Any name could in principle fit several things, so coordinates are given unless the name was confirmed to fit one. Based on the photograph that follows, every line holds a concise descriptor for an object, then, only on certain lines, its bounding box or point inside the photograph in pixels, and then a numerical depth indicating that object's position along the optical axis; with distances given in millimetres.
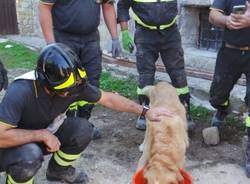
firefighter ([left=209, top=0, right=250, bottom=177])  3957
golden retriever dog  2920
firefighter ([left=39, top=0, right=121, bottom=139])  4430
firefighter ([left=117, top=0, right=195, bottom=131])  4750
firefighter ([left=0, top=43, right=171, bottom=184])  3092
